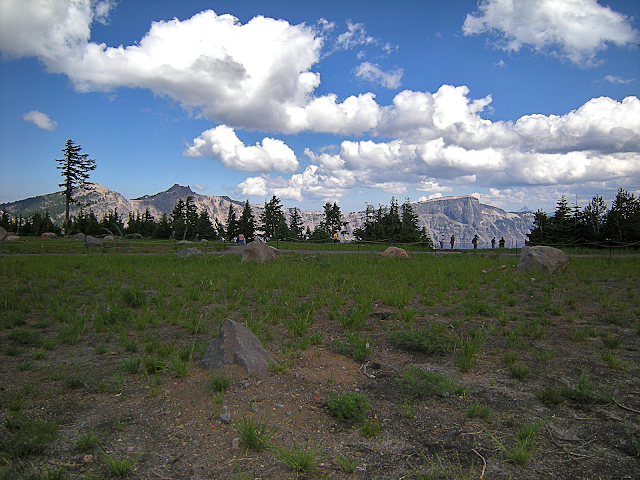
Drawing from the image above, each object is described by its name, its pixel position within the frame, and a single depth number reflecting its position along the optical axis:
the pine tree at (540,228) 45.32
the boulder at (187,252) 21.92
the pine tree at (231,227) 74.54
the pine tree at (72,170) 55.44
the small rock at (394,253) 23.51
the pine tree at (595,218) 40.31
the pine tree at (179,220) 58.85
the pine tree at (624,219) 37.09
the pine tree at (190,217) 64.25
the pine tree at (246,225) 73.81
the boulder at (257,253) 19.25
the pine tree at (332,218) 75.38
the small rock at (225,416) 3.75
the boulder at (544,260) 14.77
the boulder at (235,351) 4.96
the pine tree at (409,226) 54.08
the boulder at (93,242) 27.09
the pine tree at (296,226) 75.77
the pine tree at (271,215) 73.19
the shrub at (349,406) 3.83
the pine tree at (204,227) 65.25
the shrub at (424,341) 5.90
